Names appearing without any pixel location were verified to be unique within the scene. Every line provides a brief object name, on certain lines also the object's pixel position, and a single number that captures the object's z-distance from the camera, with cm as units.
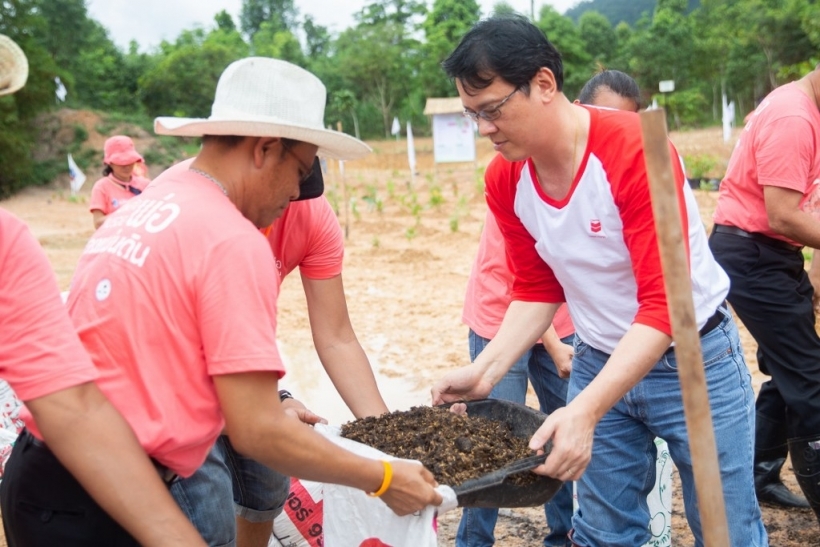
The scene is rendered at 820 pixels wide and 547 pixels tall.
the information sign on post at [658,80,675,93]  1645
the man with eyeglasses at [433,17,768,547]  205
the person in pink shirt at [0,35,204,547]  153
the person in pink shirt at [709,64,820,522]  293
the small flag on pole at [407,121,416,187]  1855
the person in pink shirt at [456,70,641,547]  309
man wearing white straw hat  160
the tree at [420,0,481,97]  3916
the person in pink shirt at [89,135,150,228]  682
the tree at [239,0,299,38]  7331
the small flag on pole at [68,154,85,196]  2073
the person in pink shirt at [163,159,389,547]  264
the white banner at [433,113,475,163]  2277
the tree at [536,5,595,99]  3894
